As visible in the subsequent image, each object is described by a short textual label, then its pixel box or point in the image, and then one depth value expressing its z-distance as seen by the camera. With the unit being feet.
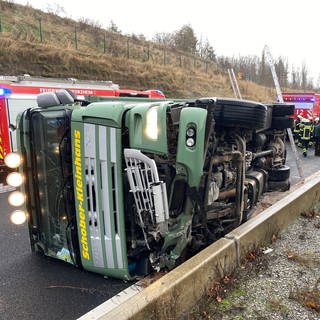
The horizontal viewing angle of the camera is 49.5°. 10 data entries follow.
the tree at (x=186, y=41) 153.89
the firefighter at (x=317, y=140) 36.58
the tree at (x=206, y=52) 160.41
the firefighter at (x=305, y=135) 37.25
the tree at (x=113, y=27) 125.68
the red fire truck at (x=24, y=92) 24.77
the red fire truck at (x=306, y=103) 52.39
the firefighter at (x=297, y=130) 41.42
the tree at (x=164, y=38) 149.54
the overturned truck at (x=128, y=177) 9.02
